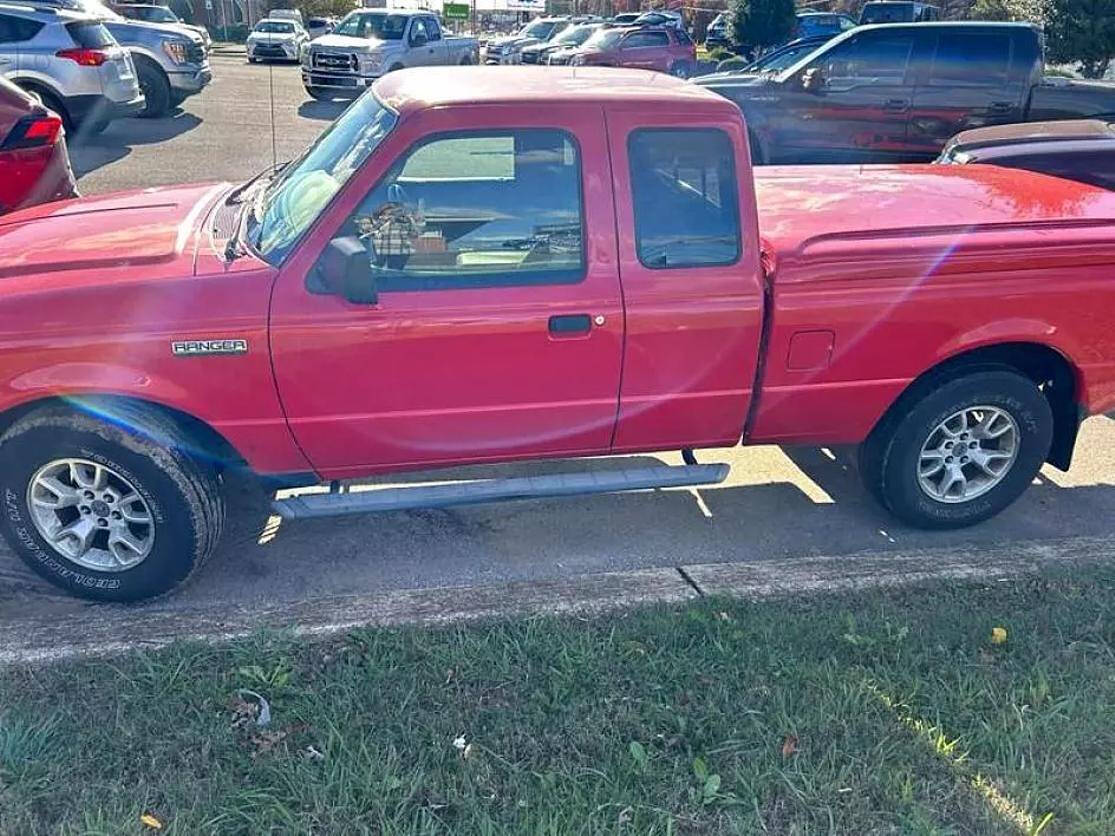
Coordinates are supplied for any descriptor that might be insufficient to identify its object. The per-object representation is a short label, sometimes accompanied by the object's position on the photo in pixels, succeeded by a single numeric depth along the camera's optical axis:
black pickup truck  9.80
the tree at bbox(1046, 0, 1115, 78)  18.72
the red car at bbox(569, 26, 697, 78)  19.98
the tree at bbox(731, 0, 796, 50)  27.22
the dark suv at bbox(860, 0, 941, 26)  24.94
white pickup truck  18.81
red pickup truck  3.21
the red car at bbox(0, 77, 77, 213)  6.29
